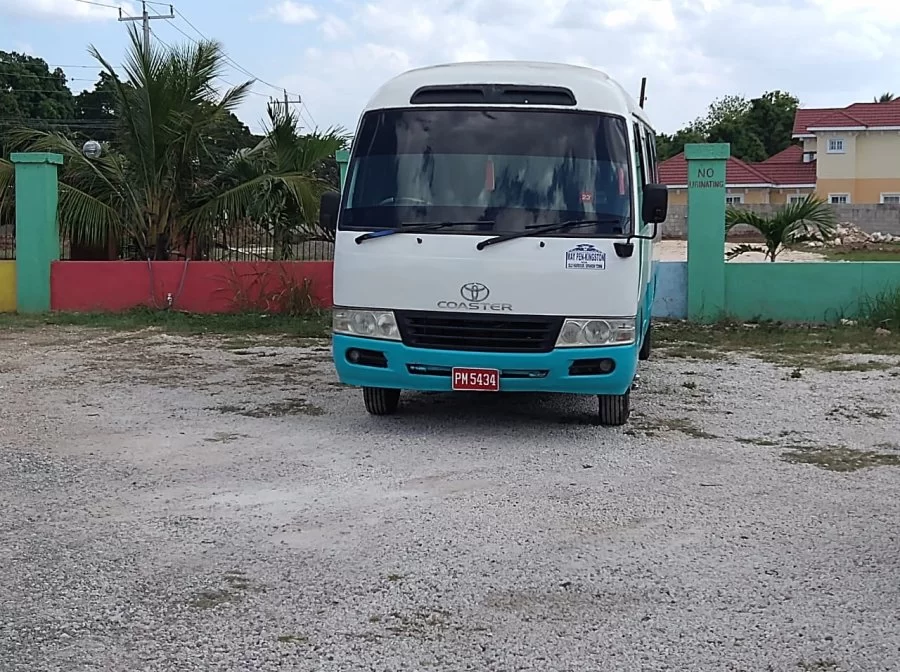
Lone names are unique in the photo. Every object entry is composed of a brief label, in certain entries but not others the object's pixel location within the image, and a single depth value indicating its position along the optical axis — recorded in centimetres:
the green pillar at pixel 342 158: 1559
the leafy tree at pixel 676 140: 6524
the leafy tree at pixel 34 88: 5697
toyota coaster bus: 751
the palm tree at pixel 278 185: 1614
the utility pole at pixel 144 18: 4305
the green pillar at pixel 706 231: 1432
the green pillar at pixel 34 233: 1568
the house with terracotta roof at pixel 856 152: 4797
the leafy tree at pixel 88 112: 5538
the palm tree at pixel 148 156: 1568
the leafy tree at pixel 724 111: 8212
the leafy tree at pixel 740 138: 6569
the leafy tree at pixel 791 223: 1545
